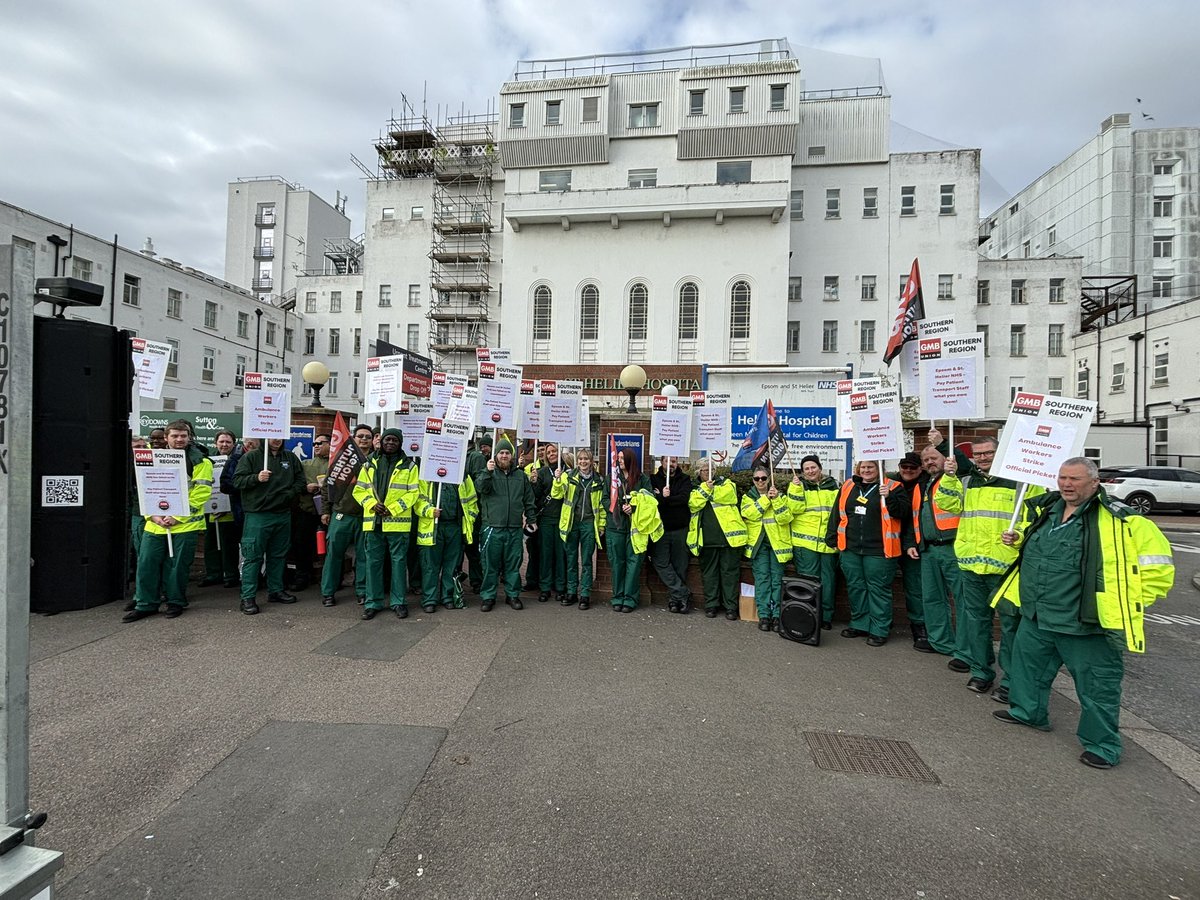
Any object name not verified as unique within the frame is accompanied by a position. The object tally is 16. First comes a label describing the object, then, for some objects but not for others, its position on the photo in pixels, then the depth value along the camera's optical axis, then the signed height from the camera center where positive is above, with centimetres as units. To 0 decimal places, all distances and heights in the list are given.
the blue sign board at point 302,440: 933 +11
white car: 1992 -63
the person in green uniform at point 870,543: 582 -82
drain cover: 346 -185
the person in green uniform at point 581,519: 709 -80
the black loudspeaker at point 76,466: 594 -26
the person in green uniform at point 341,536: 664 -103
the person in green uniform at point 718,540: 670 -97
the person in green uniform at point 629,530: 688 -89
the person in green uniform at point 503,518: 691 -79
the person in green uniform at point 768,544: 639 -95
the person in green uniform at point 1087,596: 359 -83
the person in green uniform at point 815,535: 626 -81
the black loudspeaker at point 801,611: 580 -154
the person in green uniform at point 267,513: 649 -77
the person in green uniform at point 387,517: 642 -76
